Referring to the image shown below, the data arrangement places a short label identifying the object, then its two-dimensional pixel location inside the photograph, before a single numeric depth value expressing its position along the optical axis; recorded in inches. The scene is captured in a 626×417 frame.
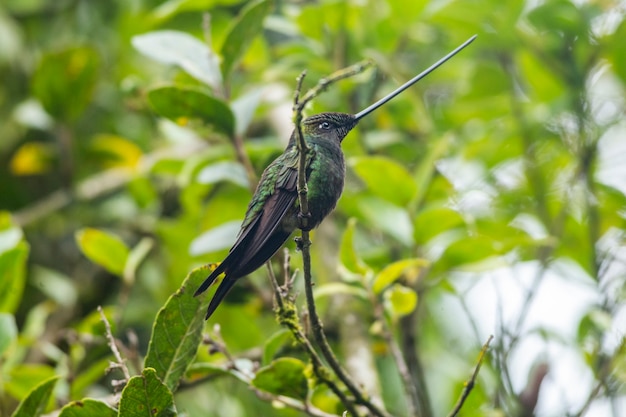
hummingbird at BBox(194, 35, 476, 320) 145.7
